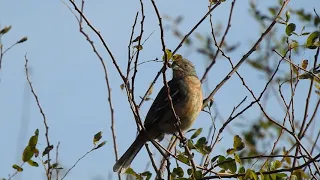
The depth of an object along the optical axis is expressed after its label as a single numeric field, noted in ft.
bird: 36.73
